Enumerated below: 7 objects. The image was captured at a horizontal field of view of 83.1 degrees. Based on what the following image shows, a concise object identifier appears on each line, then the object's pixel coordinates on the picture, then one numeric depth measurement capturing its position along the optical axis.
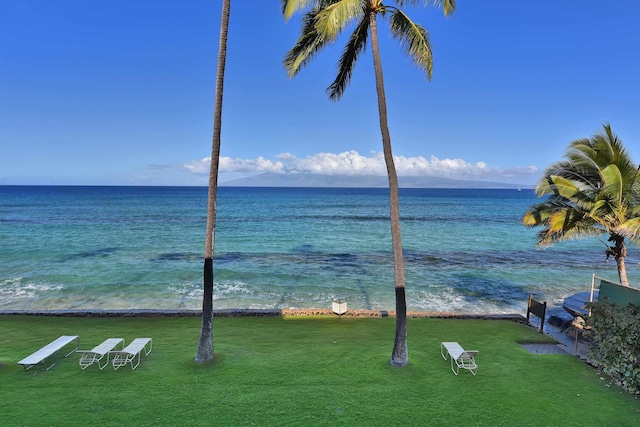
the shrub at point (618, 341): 7.83
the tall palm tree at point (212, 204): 8.29
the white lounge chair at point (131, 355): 8.29
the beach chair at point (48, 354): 7.88
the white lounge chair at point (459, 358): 8.48
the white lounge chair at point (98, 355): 8.33
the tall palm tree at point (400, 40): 8.57
